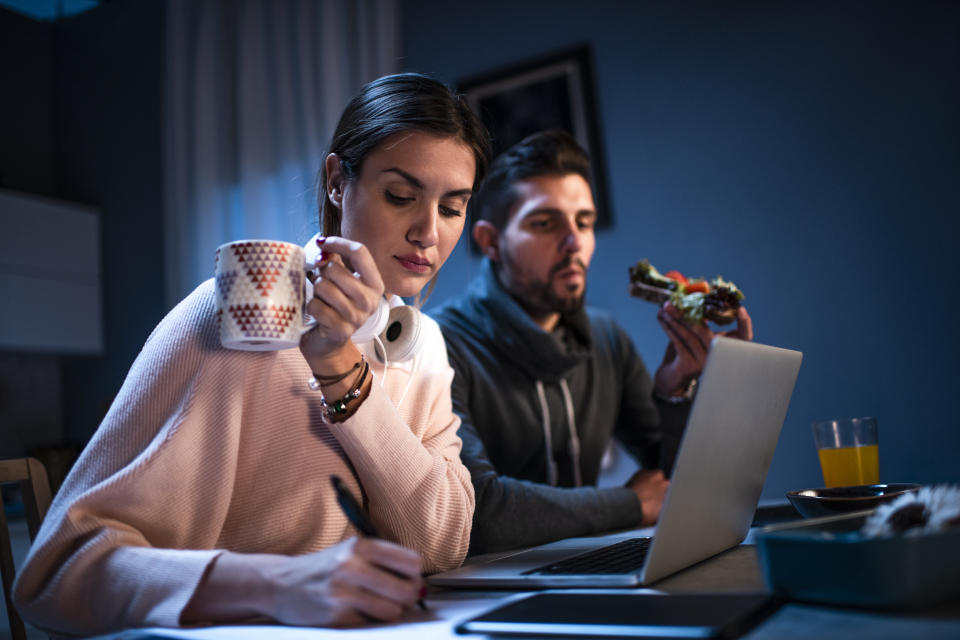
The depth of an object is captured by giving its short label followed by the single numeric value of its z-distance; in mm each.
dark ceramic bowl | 992
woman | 758
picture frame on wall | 2863
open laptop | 741
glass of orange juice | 1381
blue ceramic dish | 592
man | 1884
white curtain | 3350
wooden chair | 1146
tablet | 598
